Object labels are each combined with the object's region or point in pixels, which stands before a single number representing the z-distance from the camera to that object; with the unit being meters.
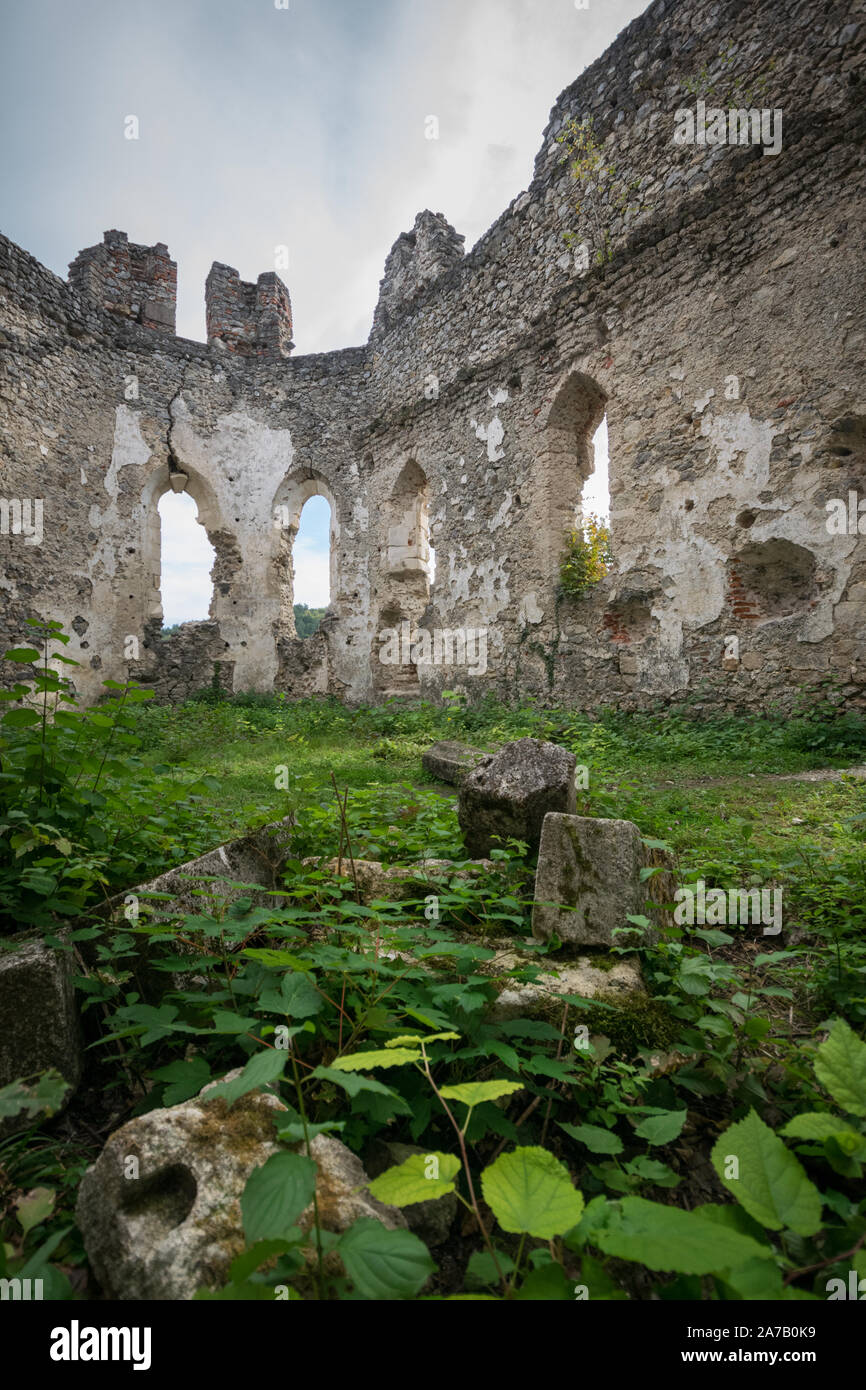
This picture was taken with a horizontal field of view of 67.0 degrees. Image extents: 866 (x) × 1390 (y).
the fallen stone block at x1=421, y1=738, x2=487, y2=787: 5.29
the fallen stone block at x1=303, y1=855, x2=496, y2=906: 2.62
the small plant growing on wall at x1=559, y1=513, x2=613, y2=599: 8.52
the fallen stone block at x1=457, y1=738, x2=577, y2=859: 2.95
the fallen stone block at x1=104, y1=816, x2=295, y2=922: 2.07
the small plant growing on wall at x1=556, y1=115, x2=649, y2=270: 7.63
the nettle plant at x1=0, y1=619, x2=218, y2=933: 2.03
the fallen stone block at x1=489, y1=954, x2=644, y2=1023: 1.85
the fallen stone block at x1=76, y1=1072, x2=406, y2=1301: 1.09
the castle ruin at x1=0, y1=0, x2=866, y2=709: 6.05
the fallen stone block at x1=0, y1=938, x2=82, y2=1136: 1.67
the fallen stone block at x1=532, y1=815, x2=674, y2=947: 2.24
